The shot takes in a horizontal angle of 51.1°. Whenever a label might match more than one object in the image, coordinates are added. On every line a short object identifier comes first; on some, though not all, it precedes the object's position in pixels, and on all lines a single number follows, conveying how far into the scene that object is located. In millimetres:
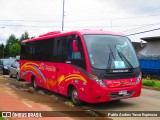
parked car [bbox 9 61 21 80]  12096
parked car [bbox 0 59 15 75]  15469
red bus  5574
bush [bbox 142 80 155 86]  9918
